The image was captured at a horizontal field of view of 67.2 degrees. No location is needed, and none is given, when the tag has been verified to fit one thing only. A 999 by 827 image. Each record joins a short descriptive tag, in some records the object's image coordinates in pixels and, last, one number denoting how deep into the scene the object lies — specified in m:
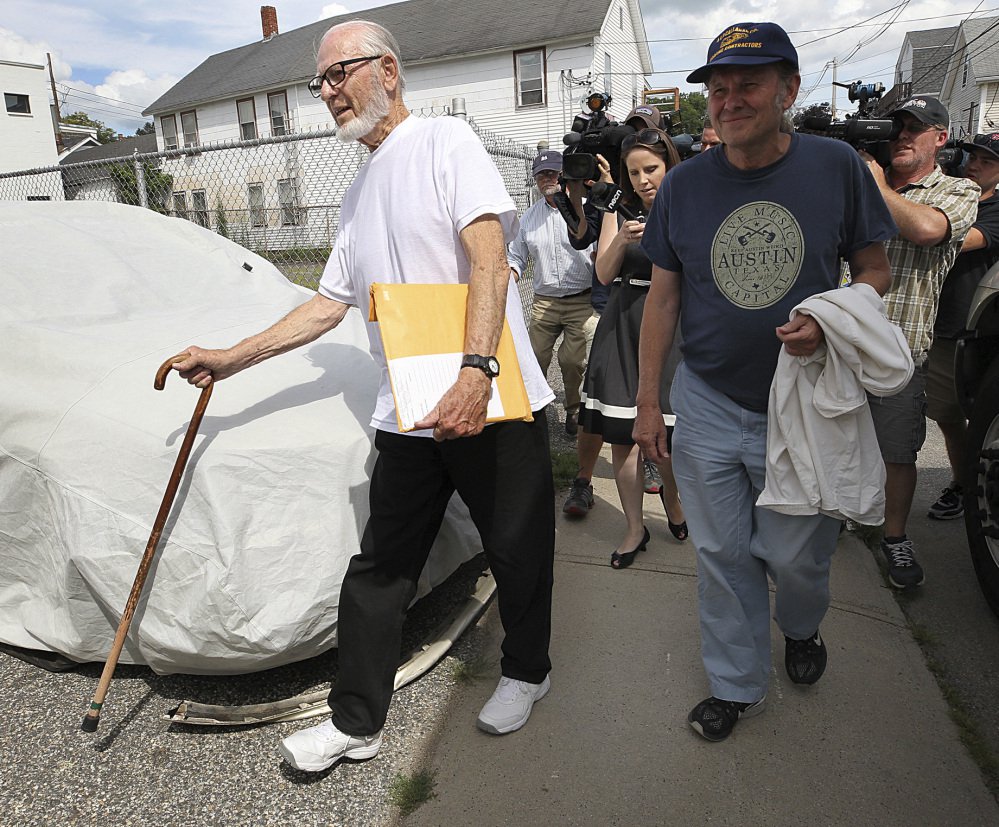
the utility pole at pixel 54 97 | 47.26
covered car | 2.22
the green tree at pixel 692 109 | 52.50
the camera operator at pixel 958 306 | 3.36
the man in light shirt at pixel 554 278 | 4.90
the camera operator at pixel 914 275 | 3.04
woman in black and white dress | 3.15
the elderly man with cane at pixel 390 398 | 1.97
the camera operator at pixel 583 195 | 3.26
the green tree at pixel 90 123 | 62.62
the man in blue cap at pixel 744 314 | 1.92
